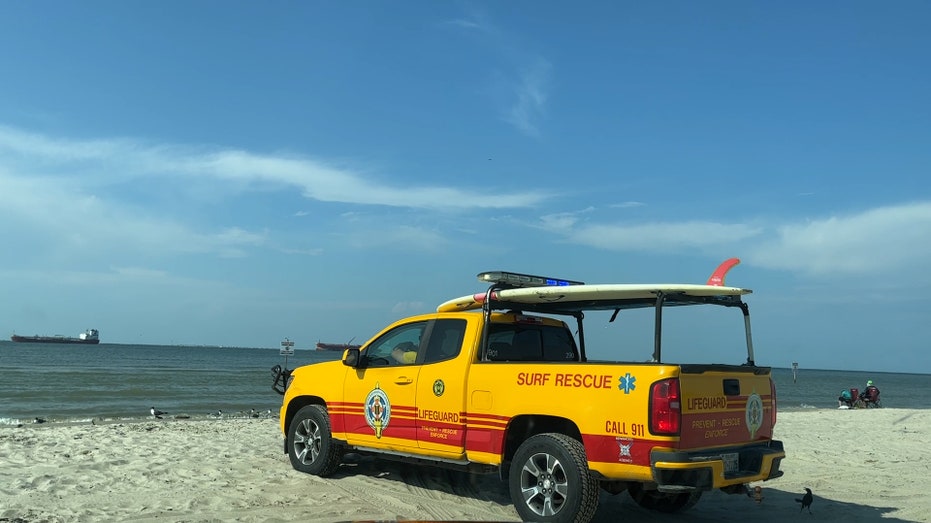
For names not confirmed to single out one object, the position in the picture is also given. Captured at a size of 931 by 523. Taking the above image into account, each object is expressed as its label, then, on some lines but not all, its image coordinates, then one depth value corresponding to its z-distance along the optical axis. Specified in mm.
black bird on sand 7453
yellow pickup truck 5770
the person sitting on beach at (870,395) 29766
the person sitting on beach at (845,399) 29547
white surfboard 6293
